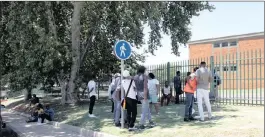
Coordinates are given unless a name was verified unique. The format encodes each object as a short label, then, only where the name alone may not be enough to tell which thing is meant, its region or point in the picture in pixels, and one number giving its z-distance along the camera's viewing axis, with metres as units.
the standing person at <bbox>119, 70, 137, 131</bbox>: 7.21
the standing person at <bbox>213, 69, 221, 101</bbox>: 11.63
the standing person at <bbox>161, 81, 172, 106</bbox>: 11.91
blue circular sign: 7.74
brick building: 27.44
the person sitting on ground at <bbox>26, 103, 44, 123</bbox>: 10.59
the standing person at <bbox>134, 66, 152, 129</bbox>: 7.26
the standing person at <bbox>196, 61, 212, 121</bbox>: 7.69
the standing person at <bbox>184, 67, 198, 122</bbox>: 7.77
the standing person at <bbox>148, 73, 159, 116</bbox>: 8.98
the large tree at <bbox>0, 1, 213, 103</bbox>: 12.15
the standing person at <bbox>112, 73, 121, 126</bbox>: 7.94
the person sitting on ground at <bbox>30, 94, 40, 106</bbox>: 11.13
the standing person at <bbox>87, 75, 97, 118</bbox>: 9.89
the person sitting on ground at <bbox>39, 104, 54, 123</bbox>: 10.51
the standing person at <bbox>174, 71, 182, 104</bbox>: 12.36
